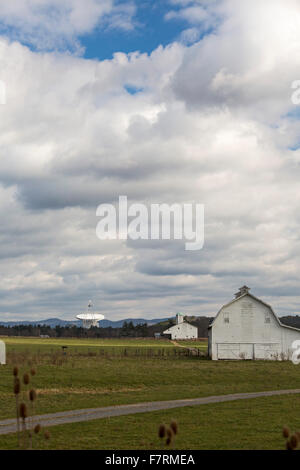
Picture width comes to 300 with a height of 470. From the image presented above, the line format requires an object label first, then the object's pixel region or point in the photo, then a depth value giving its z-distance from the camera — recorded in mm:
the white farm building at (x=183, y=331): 168250
